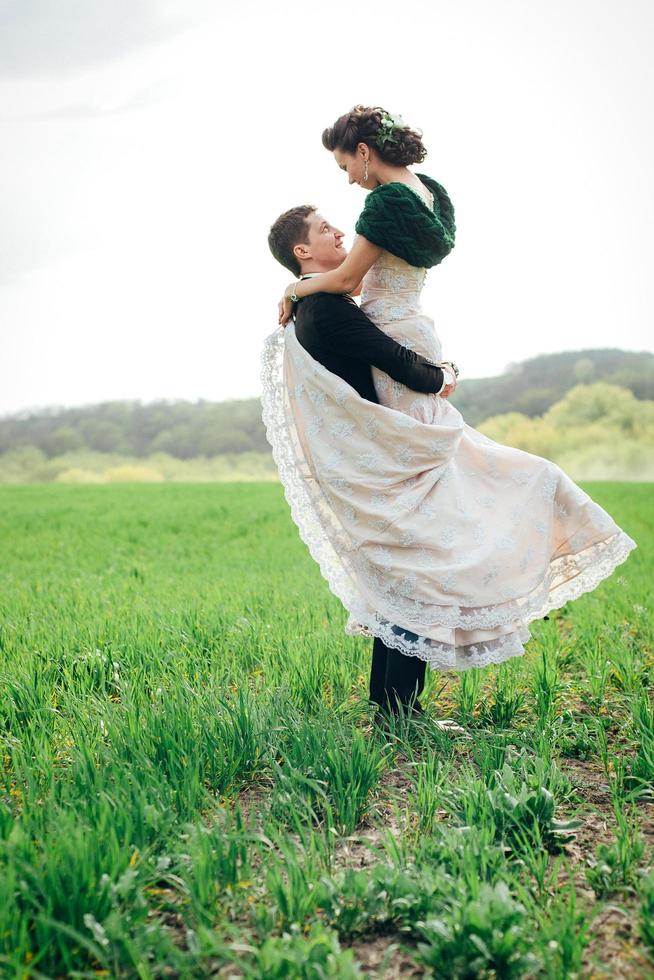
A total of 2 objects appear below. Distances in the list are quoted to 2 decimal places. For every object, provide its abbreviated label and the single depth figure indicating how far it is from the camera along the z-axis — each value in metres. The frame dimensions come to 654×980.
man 3.16
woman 3.17
